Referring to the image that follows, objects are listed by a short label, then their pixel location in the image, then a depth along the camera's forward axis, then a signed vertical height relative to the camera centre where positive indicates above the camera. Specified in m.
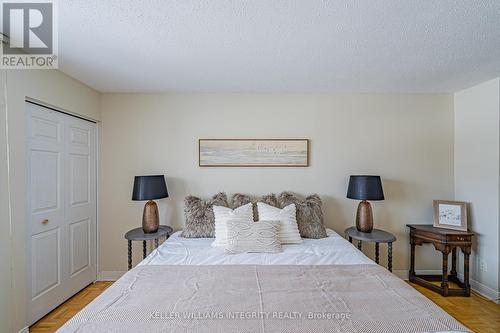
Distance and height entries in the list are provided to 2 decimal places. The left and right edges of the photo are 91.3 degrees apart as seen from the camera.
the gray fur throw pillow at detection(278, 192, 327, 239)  2.71 -0.56
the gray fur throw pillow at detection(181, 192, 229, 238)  2.73 -0.58
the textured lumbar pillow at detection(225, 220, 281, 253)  2.26 -0.68
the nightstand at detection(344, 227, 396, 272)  2.62 -0.79
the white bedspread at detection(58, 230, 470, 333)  1.21 -0.79
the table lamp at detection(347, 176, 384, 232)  2.77 -0.34
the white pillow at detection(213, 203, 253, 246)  2.48 -0.55
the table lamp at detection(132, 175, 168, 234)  2.74 -0.33
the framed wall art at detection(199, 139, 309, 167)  3.12 +0.15
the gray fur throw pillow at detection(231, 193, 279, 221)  2.89 -0.43
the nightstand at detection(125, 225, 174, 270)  2.65 -0.77
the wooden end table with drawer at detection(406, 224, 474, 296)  2.67 -0.91
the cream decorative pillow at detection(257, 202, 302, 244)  2.51 -0.57
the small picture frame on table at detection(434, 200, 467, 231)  2.84 -0.60
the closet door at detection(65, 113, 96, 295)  2.68 -0.41
